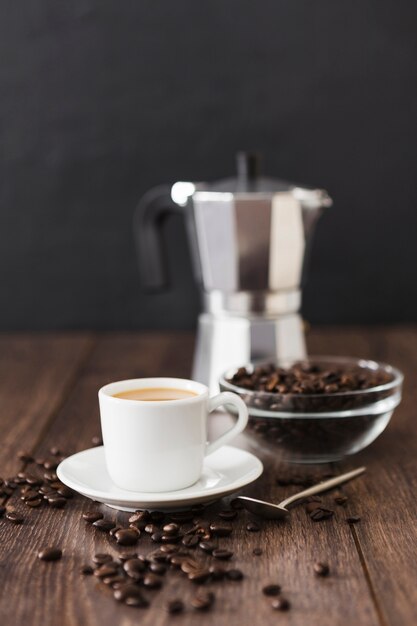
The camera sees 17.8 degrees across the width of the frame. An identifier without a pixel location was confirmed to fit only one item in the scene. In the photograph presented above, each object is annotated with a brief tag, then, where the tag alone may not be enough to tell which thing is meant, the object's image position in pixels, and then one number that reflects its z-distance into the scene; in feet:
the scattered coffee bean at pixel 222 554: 2.49
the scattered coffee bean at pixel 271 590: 2.35
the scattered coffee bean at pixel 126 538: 2.55
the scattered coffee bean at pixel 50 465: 2.99
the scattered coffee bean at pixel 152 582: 2.37
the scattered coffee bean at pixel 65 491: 2.80
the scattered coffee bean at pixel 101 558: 2.45
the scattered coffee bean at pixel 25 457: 3.06
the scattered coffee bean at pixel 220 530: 2.59
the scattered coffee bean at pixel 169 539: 2.55
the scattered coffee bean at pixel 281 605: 2.31
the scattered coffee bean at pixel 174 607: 2.30
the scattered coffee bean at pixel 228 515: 2.66
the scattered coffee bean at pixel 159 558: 2.46
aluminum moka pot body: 3.54
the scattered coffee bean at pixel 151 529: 2.59
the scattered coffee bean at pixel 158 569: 2.42
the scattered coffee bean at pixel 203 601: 2.31
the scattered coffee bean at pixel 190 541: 2.54
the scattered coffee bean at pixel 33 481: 2.88
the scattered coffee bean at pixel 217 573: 2.40
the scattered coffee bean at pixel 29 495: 2.80
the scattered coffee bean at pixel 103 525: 2.61
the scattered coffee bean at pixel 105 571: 2.40
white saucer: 2.64
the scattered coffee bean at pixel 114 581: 2.37
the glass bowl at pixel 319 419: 2.95
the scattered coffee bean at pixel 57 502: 2.75
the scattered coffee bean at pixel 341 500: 2.77
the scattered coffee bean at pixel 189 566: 2.41
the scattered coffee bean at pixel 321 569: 2.42
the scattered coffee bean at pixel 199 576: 2.39
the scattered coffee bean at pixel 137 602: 2.32
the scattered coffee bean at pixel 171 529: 2.56
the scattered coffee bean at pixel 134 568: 2.40
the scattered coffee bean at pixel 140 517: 2.63
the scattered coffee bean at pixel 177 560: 2.44
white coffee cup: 2.67
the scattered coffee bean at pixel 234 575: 2.41
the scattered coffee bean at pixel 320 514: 2.68
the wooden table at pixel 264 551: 2.30
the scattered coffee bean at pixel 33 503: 2.77
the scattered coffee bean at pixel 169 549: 2.50
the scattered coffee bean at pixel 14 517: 2.68
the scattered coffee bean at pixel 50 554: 2.49
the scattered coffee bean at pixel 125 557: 2.45
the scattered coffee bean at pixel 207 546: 2.51
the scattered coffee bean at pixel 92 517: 2.65
